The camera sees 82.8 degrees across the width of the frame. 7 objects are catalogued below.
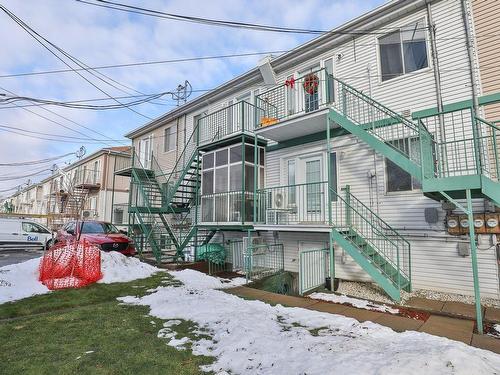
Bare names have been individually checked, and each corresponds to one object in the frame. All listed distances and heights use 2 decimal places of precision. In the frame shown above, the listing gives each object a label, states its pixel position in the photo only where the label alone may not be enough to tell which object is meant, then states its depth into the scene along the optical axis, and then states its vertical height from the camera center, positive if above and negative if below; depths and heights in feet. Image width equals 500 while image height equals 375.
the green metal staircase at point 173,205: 37.70 +2.66
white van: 53.88 -2.19
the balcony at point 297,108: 29.58 +13.36
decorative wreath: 31.40 +15.28
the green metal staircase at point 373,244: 21.43 -1.92
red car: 40.34 -2.00
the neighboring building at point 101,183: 82.94 +11.88
